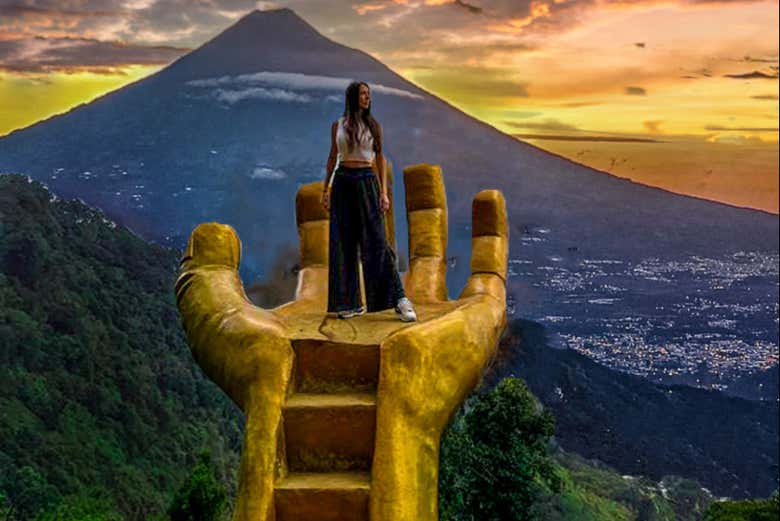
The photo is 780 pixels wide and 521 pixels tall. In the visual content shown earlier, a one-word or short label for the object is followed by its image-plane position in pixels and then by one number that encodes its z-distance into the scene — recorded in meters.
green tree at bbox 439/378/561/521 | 11.69
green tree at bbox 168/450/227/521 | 12.21
